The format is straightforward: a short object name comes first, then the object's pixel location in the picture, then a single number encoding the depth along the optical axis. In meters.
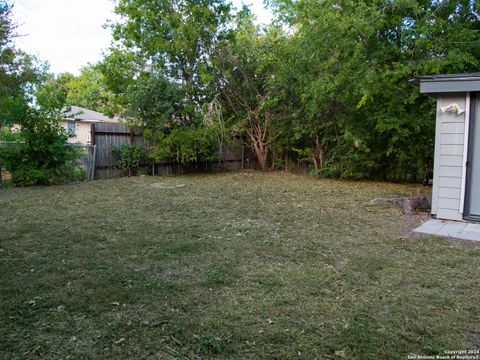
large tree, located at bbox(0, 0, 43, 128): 6.67
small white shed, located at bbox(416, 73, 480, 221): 5.48
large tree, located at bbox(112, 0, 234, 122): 10.97
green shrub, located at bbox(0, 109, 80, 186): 8.40
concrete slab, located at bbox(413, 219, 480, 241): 4.83
